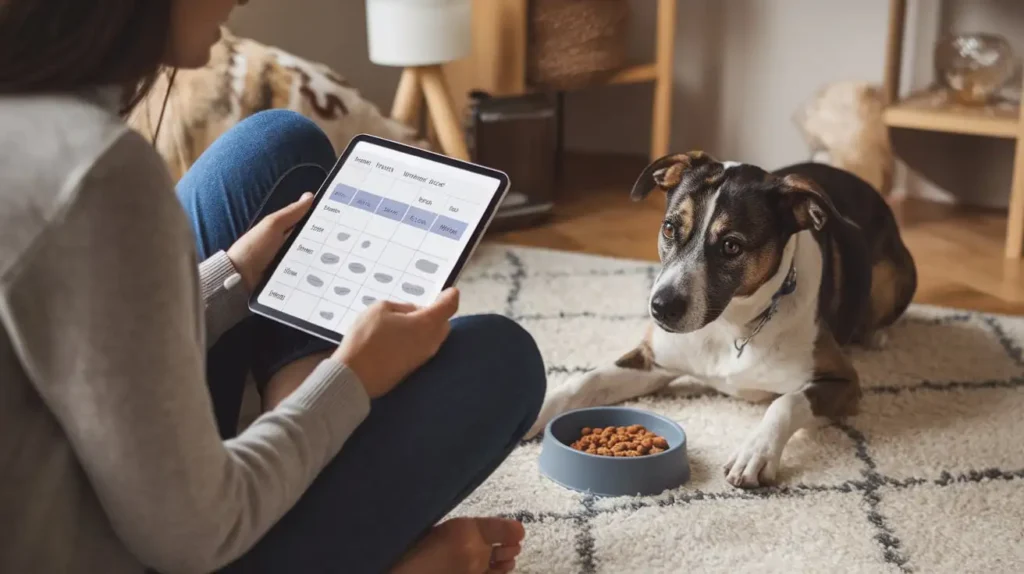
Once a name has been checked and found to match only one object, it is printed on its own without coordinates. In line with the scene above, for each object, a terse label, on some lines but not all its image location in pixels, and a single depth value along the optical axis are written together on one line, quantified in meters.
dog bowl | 1.66
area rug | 1.54
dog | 1.83
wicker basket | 3.21
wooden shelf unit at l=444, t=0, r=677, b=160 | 3.17
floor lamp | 2.87
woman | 0.75
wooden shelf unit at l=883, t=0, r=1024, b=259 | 2.86
